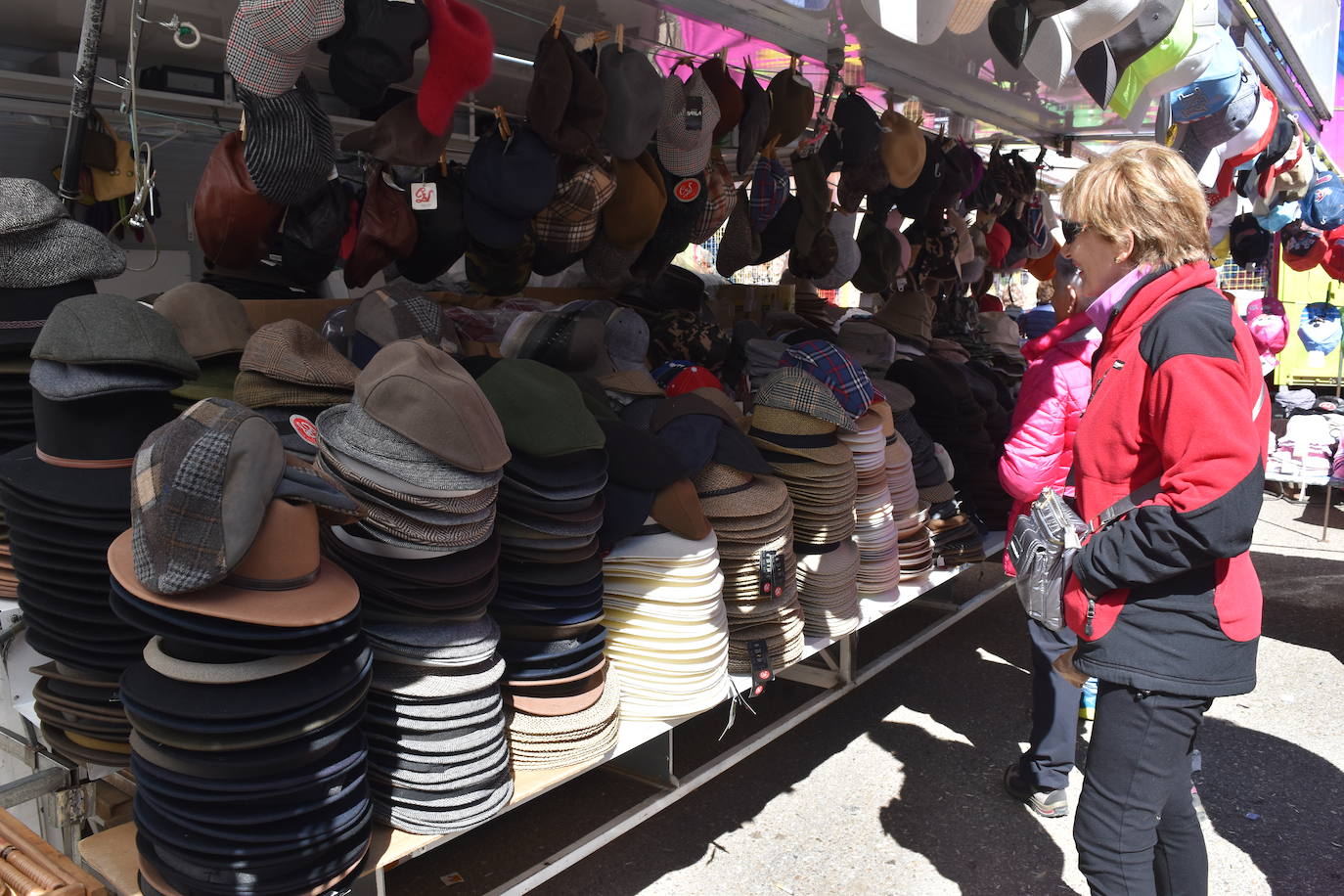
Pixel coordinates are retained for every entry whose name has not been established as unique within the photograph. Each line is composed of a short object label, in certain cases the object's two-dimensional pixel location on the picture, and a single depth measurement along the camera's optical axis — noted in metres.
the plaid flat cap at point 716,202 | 3.80
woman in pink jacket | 3.12
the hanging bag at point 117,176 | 3.90
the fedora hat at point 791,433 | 3.23
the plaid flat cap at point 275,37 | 2.28
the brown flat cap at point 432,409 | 1.91
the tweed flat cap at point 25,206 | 2.18
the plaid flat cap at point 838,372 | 3.53
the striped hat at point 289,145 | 2.52
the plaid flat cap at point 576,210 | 3.23
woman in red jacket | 1.92
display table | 2.01
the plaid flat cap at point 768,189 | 4.20
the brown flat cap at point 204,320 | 2.38
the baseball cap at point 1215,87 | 3.90
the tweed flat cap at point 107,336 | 1.91
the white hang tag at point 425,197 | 3.08
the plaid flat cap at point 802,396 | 3.23
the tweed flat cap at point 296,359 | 2.27
